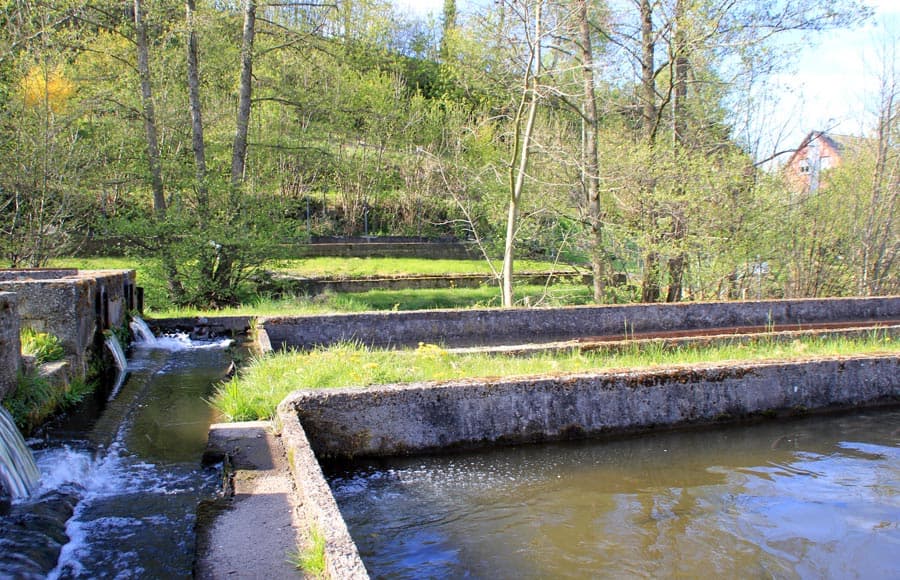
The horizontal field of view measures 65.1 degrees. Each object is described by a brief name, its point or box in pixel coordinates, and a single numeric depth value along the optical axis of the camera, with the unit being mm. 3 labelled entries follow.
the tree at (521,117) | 13086
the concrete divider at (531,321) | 9484
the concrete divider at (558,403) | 5461
